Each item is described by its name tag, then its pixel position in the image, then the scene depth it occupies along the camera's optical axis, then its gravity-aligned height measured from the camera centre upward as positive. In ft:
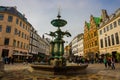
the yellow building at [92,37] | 95.64 +17.03
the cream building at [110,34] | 69.09 +14.84
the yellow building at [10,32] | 74.81 +18.50
